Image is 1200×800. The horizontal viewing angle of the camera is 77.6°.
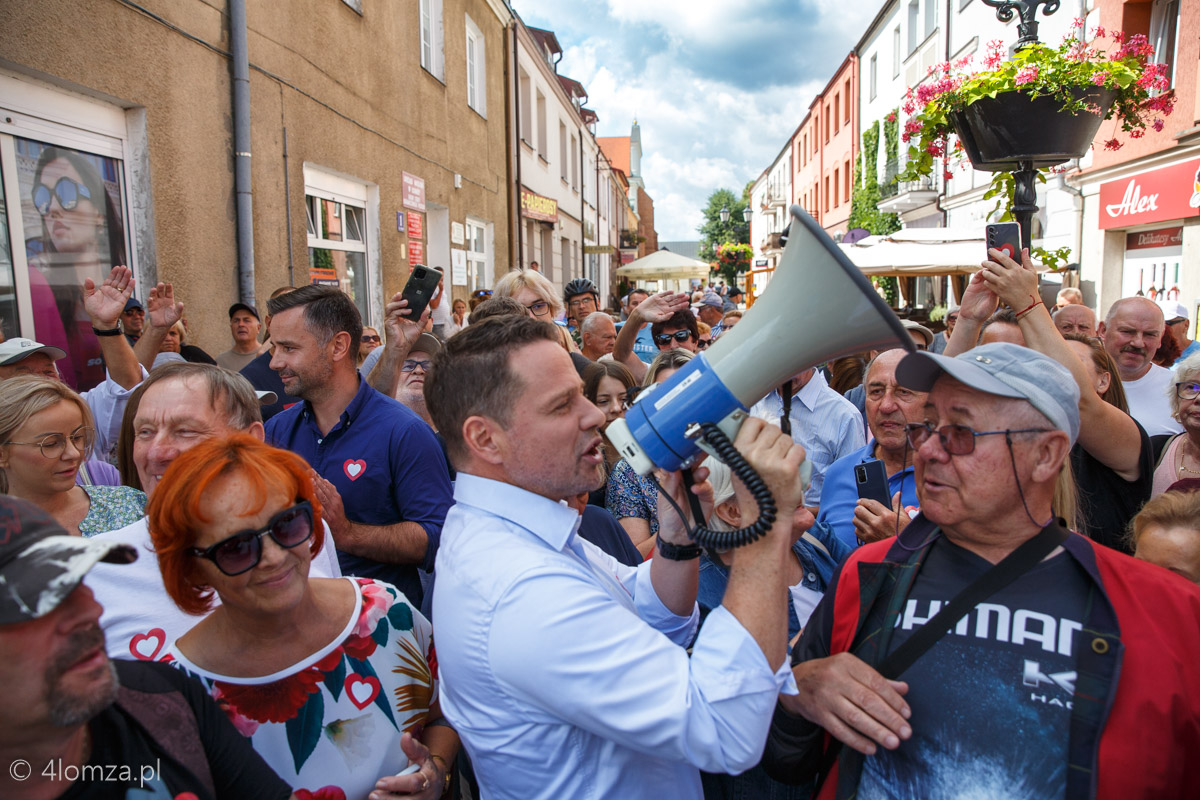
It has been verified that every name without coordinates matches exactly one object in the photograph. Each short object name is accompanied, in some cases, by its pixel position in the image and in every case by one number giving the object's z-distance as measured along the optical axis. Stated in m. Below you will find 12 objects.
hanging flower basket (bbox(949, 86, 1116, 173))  3.18
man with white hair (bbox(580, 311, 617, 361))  5.91
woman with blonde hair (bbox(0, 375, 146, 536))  2.42
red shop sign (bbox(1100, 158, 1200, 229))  10.03
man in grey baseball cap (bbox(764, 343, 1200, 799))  1.38
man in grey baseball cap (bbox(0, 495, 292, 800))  1.08
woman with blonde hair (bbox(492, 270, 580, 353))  5.06
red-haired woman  1.75
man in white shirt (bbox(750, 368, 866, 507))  3.73
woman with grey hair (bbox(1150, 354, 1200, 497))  2.74
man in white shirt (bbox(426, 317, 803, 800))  1.26
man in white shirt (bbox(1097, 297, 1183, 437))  4.32
